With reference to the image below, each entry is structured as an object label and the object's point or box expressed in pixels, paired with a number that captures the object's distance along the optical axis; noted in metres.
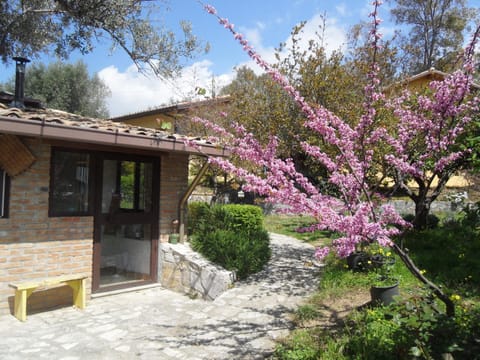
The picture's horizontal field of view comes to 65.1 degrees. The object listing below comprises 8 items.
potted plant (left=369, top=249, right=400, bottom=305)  4.59
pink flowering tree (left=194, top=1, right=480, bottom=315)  3.27
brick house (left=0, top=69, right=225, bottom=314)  5.36
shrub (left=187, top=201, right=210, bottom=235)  8.06
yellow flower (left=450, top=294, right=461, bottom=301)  4.06
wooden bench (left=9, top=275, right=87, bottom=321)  5.17
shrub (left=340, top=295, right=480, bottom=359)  3.08
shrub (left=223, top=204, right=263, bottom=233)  8.37
